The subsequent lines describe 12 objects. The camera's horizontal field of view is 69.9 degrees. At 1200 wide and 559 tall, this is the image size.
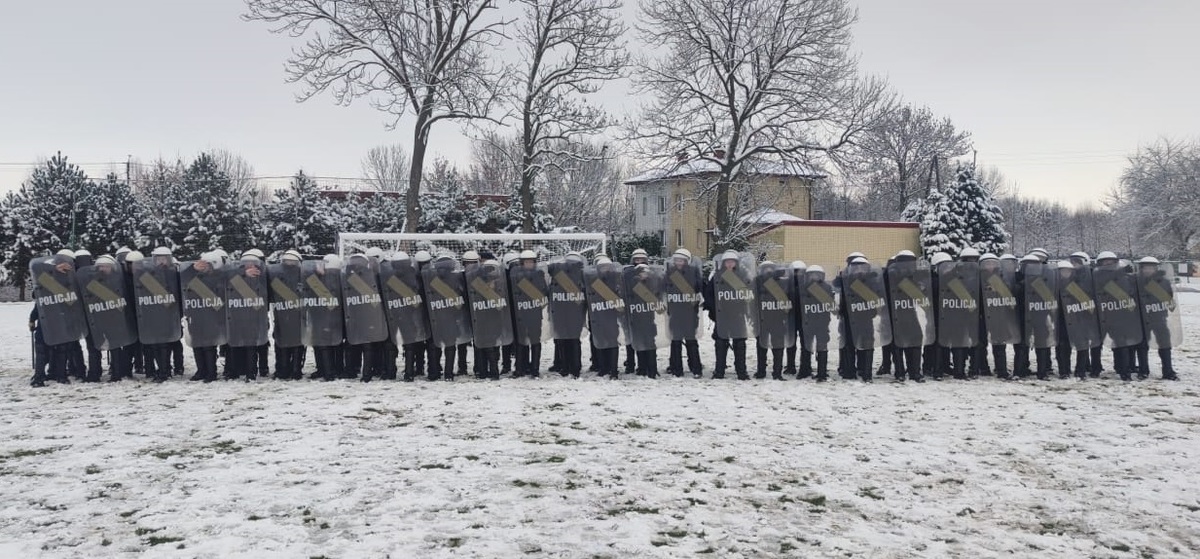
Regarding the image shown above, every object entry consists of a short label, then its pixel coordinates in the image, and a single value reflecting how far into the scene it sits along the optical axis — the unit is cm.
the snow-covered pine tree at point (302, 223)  3228
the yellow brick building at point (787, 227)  2930
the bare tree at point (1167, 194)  5191
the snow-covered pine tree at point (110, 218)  2967
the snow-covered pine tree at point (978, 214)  3431
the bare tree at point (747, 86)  2669
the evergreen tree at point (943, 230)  3366
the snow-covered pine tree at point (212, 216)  3201
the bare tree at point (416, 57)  2438
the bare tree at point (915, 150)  4981
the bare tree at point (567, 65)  2681
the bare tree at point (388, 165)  6360
